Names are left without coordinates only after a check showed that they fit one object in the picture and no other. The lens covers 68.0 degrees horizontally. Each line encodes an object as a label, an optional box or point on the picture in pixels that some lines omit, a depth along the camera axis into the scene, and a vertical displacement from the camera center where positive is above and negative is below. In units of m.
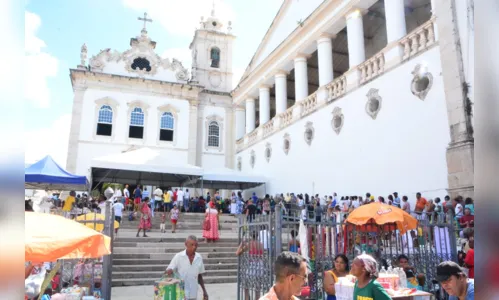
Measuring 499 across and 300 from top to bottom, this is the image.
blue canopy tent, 11.98 +1.27
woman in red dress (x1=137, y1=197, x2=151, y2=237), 13.25 -0.12
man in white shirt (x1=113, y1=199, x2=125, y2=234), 13.48 +0.10
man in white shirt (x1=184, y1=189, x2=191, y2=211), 21.22 +0.76
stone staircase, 10.28 -1.29
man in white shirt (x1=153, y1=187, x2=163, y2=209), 19.02 +0.80
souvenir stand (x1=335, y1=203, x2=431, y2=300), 5.51 -0.30
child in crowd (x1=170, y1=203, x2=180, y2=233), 14.38 -0.13
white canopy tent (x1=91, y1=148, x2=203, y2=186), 17.68 +2.29
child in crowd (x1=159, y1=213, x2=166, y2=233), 14.62 -0.56
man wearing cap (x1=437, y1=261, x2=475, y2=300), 3.36 -0.59
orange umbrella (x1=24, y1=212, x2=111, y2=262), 3.96 -0.30
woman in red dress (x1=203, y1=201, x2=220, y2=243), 12.80 -0.49
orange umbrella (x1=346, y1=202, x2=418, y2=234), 7.67 -0.05
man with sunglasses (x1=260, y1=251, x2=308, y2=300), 2.75 -0.47
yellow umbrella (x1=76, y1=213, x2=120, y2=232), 8.58 -0.10
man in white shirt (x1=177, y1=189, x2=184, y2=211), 19.96 +0.80
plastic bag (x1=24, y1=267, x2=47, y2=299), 4.16 -0.84
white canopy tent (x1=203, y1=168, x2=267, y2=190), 21.34 +2.02
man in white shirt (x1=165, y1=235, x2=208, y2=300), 5.52 -0.79
